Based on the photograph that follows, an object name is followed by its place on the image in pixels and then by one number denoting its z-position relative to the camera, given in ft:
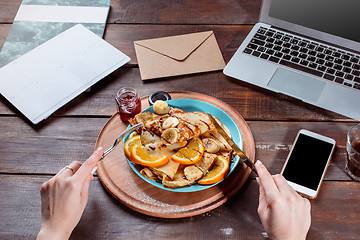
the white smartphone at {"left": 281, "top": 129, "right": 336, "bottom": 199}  3.05
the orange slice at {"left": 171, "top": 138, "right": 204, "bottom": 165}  3.02
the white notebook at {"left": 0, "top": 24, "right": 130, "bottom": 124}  3.83
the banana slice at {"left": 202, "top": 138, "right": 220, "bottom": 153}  3.18
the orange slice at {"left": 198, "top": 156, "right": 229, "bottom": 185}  2.97
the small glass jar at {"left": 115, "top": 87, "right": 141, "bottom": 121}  3.51
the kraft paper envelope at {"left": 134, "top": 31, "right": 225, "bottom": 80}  4.12
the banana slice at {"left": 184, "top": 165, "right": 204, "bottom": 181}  2.99
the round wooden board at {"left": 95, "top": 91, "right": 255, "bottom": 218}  2.99
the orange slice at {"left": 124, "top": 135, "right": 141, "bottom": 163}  3.18
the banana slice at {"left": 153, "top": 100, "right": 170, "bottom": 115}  3.49
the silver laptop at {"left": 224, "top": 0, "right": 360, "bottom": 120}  3.68
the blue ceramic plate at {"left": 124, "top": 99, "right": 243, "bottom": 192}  3.17
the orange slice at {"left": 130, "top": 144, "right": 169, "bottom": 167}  3.02
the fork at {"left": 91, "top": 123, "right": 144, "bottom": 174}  3.31
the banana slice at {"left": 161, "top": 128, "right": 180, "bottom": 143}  3.15
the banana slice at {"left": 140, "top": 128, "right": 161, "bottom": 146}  3.24
